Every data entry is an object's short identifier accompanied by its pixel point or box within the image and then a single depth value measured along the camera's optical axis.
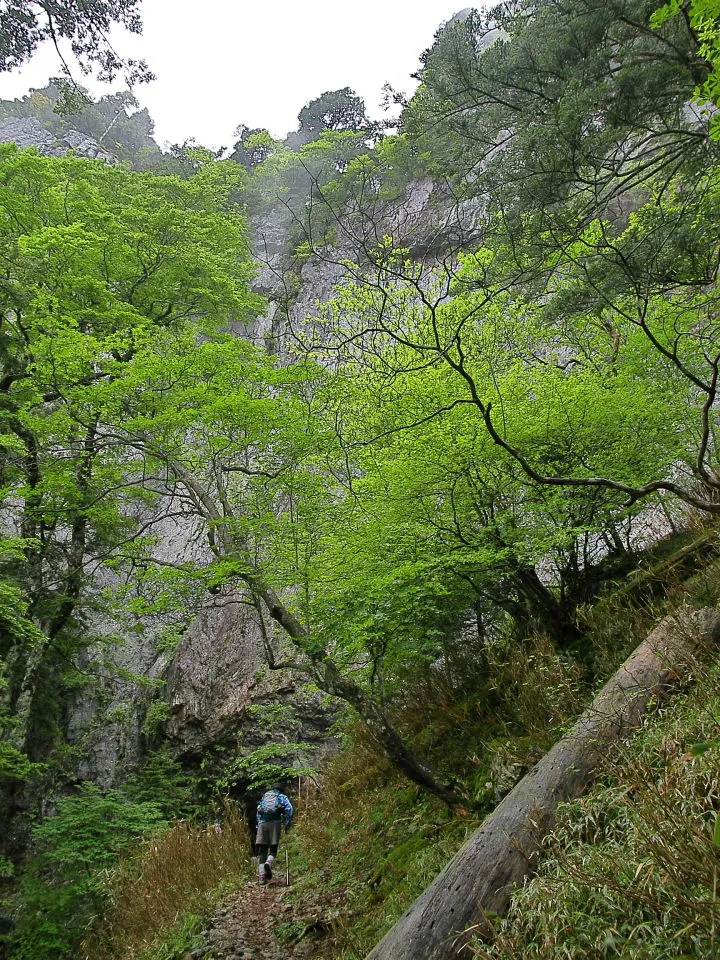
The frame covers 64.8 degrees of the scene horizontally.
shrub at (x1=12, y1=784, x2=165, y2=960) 6.86
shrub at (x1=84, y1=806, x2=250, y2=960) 6.02
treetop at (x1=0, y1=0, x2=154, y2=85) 5.15
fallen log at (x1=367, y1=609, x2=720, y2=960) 3.18
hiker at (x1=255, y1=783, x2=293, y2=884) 6.91
